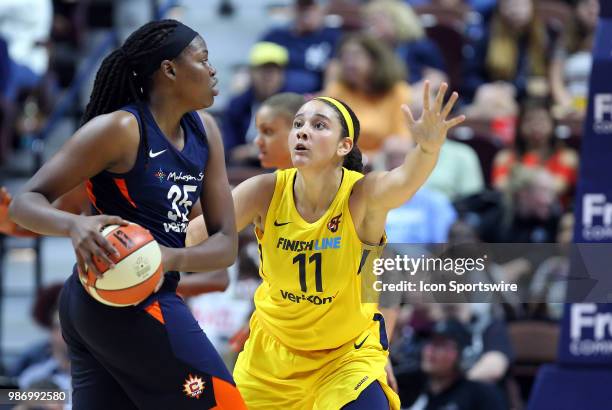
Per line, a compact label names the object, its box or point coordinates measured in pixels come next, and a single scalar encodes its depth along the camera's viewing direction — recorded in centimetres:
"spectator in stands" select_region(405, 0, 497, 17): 2106
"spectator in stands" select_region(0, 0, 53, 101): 2072
